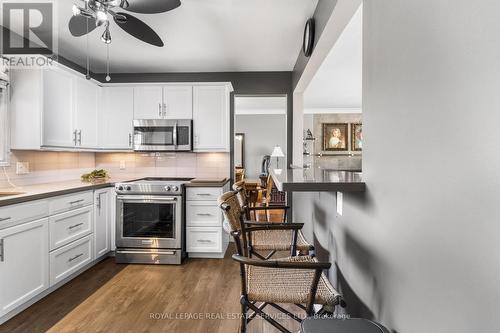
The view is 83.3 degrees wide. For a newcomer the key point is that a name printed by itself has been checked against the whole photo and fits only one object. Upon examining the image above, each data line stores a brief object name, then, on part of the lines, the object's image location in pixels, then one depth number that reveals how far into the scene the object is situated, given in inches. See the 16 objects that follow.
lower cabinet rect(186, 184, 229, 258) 132.0
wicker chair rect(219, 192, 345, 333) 45.4
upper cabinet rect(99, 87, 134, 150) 145.6
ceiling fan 69.7
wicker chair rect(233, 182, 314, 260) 71.9
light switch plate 57.0
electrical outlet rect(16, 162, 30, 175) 111.0
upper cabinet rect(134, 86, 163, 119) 144.1
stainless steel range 126.6
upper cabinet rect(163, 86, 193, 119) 143.5
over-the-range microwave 141.6
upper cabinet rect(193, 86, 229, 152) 143.2
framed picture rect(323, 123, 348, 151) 295.9
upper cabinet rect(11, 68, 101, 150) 106.0
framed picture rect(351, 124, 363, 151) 293.3
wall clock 93.7
